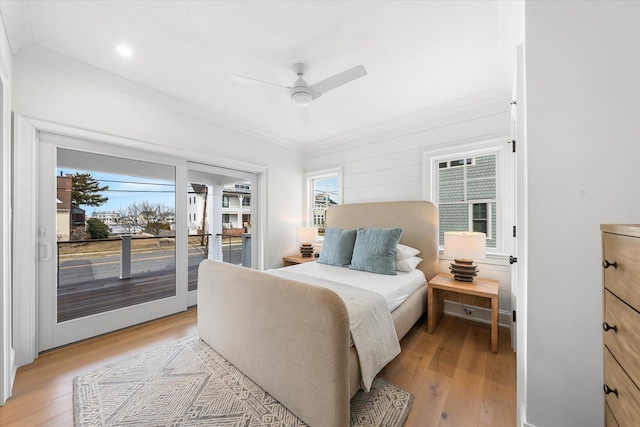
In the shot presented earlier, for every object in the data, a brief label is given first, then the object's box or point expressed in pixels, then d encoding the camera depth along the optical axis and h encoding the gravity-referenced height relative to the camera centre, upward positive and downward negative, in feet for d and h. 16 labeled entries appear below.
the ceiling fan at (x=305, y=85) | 6.41 +3.65
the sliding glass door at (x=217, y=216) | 10.90 -0.10
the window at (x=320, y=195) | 14.69 +1.17
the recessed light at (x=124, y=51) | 6.74 +4.64
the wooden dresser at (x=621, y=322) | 2.19 -1.11
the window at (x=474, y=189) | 9.08 +0.99
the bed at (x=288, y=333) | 4.12 -2.64
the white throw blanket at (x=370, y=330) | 4.92 -2.60
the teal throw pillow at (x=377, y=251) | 8.79 -1.42
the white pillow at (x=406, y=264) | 9.16 -1.93
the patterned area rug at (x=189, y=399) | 4.75 -4.05
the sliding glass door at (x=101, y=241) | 7.27 -0.95
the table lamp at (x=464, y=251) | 8.08 -1.27
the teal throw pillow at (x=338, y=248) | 9.98 -1.45
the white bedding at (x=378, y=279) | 7.00 -2.18
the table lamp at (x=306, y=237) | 13.56 -1.32
